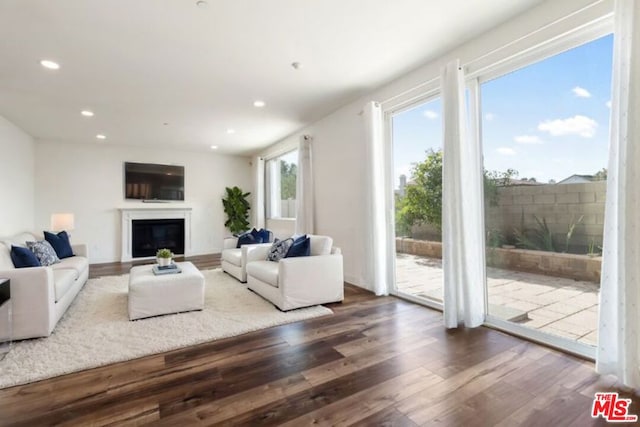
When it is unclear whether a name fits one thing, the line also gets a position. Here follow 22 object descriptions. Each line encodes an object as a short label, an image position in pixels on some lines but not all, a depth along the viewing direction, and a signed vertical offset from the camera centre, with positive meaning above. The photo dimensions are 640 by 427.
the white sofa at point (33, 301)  2.63 -0.77
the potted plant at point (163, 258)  3.75 -0.57
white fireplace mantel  6.99 -0.15
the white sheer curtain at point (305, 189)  5.55 +0.37
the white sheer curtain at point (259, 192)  7.73 +0.45
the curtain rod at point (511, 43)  2.25 +1.42
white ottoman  3.15 -0.87
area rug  2.28 -1.11
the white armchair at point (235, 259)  4.65 -0.78
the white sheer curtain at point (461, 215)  2.91 -0.07
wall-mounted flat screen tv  7.12 +0.70
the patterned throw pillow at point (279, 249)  4.10 -0.54
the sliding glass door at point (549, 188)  2.36 +0.16
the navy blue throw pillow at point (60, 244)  4.56 -0.48
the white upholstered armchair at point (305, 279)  3.39 -0.79
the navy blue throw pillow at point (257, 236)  5.32 -0.45
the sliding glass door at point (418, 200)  3.64 +0.11
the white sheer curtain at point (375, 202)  4.07 +0.09
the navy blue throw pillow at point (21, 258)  3.12 -0.46
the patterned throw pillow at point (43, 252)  3.85 -0.51
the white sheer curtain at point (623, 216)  1.87 -0.06
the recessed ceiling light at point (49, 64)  3.17 +1.54
